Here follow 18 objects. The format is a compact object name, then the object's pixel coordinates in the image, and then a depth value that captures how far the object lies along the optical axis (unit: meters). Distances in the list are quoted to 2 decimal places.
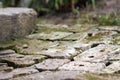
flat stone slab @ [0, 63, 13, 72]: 2.82
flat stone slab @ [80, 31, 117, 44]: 3.53
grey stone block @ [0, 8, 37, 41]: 3.72
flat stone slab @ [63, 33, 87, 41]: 3.71
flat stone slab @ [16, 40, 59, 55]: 3.34
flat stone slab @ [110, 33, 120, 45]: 3.40
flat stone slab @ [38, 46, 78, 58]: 3.09
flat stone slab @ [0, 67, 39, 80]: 2.62
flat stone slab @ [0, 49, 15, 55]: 3.31
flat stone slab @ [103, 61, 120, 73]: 2.58
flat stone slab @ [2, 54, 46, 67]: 2.93
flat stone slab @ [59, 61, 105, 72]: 2.65
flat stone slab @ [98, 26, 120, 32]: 3.98
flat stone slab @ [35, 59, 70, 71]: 2.77
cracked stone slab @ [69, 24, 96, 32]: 4.12
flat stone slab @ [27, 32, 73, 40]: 3.82
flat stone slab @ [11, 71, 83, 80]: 2.43
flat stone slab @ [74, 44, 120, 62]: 2.94
